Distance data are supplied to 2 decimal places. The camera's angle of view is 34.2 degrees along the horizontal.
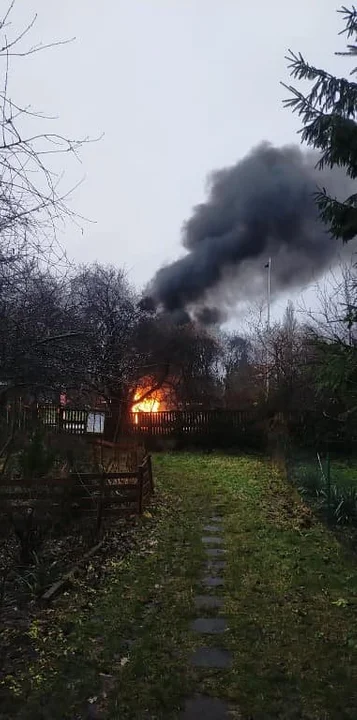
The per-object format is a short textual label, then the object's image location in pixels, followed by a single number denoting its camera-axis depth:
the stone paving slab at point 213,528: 8.81
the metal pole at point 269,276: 25.52
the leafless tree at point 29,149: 2.64
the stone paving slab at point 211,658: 4.15
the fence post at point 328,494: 9.43
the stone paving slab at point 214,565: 6.78
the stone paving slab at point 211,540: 8.00
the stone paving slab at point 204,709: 3.44
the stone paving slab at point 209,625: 4.84
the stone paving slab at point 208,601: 5.50
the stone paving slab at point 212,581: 6.17
